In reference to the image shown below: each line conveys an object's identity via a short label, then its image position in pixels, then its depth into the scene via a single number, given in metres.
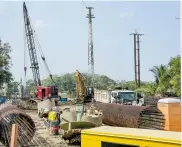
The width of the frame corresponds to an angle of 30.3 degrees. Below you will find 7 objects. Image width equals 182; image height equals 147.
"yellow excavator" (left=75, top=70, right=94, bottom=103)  33.16
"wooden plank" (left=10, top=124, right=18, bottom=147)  8.62
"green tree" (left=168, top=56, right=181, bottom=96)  31.28
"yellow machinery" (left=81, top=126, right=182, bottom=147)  5.87
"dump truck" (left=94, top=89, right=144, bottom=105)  26.90
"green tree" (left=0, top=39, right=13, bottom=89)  56.71
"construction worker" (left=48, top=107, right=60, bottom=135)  16.89
